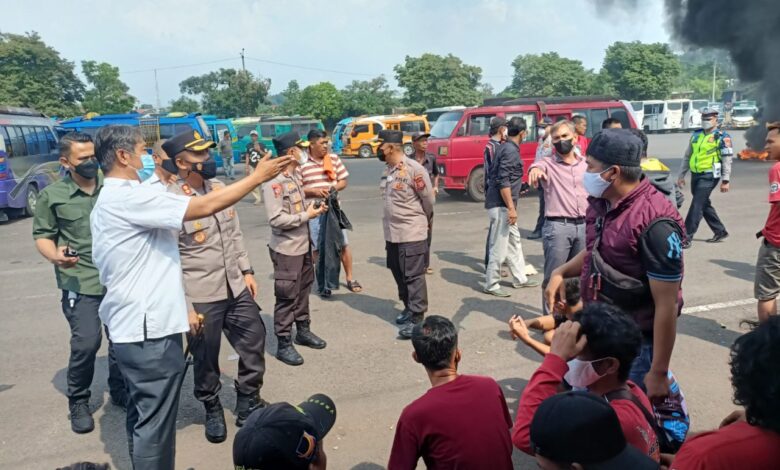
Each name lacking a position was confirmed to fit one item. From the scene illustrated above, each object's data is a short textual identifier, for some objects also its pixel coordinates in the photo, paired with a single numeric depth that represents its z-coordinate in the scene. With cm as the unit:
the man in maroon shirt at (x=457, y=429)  221
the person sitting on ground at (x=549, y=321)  245
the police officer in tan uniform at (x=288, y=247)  484
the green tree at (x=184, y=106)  5603
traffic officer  822
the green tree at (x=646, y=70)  4959
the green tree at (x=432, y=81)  5072
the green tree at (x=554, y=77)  5622
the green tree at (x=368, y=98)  4909
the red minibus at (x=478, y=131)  1341
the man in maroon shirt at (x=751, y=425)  149
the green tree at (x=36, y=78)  3834
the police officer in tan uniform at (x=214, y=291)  371
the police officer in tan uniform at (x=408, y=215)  525
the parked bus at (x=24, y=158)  1311
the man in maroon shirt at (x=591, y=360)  204
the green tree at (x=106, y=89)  4488
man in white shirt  263
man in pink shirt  483
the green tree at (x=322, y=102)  4756
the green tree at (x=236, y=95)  5038
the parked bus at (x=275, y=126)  3156
